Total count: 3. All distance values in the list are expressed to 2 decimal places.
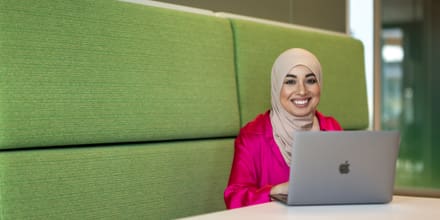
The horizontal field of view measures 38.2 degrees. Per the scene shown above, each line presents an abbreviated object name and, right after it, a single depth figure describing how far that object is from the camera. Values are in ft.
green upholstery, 6.09
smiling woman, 7.66
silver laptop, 5.62
